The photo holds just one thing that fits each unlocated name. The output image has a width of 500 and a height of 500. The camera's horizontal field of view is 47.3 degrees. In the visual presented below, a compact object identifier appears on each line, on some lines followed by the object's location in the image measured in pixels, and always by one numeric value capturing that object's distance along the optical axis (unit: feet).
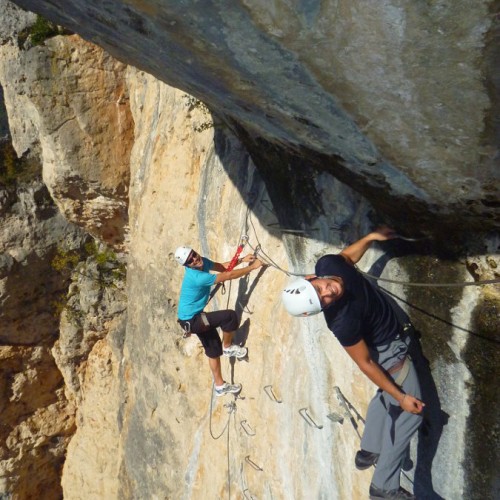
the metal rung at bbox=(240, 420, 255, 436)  21.31
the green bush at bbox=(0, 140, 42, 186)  35.32
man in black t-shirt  12.17
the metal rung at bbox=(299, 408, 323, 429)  17.16
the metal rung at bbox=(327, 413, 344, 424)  15.70
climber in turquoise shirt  20.15
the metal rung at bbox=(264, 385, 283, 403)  19.39
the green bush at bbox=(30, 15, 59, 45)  28.63
